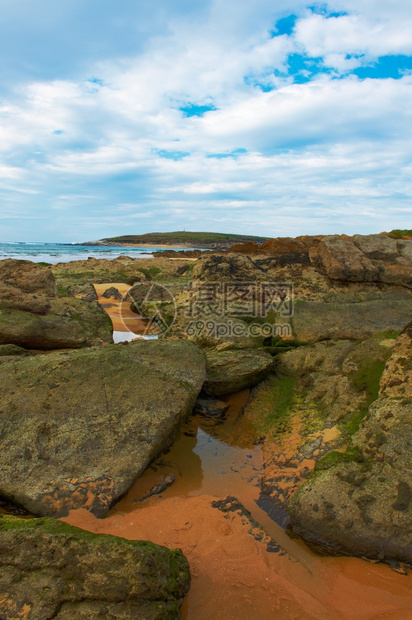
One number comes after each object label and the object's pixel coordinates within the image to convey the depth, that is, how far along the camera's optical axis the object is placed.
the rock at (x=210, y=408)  4.78
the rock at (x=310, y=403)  3.49
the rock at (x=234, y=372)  4.84
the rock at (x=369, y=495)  2.54
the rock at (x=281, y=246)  12.26
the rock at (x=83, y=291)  11.42
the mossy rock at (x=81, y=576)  1.92
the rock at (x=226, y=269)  8.63
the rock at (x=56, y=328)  5.69
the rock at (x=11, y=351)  4.87
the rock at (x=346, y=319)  6.33
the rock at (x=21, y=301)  6.21
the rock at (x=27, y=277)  7.10
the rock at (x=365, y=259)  8.77
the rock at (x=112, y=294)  12.74
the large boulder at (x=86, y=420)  3.01
